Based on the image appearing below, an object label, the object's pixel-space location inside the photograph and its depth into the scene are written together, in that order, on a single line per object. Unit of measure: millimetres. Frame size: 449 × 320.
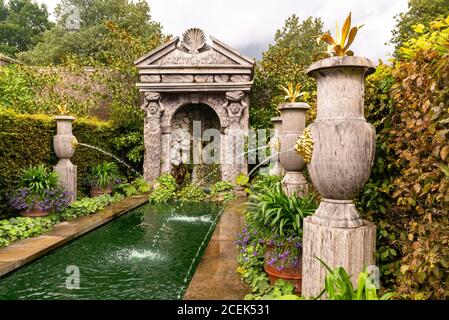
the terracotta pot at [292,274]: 3090
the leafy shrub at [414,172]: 2182
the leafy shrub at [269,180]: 5871
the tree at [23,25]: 31953
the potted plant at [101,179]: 9180
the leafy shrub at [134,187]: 10188
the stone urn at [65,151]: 7359
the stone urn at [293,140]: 4766
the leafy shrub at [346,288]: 1980
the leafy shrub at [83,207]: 6846
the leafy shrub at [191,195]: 9639
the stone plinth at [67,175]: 7340
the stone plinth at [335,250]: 2473
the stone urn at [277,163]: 7349
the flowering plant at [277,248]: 3092
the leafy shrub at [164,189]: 9617
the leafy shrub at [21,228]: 5214
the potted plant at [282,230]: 3104
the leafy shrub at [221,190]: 9945
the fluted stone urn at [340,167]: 2465
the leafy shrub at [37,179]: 6496
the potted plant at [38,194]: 6232
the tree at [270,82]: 11492
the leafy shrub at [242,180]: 5584
